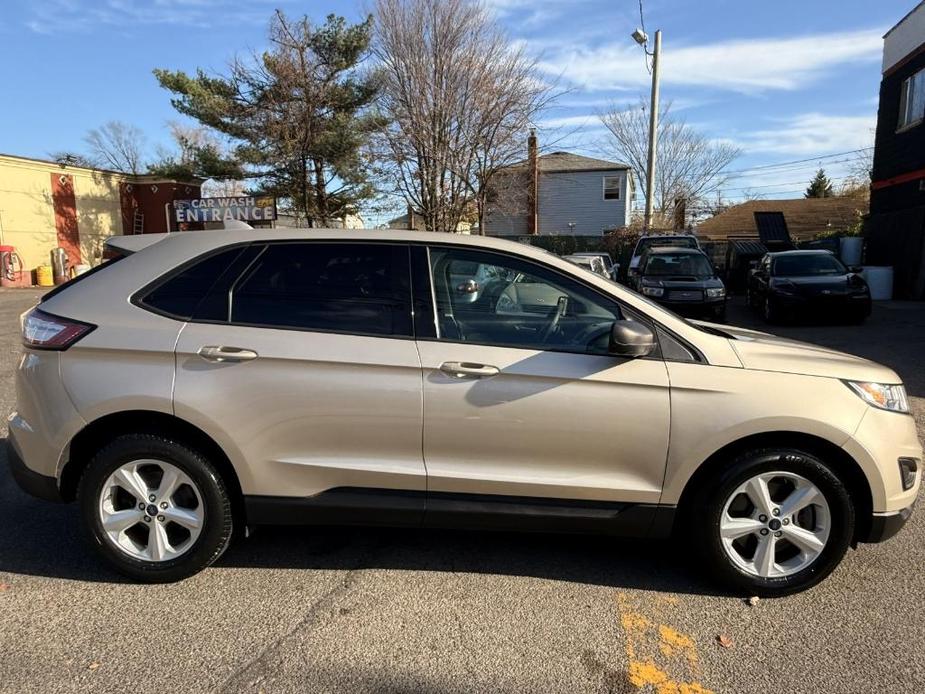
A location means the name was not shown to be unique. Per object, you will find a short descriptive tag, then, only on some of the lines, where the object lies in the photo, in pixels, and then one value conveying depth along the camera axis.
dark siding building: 16.61
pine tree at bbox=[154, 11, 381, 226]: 21.50
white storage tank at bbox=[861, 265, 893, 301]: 16.95
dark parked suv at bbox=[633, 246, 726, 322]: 12.36
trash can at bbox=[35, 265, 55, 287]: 23.52
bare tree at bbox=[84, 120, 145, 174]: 58.44
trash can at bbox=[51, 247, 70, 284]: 23.52
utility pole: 22.61
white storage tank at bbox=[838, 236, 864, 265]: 19.81
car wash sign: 20.72
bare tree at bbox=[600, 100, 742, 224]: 41.09
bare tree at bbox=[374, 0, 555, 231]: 18.11
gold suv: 3.08
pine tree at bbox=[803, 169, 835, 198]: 56.44
